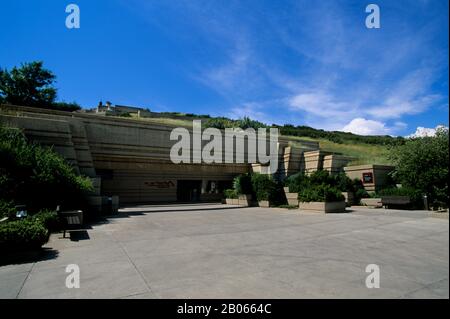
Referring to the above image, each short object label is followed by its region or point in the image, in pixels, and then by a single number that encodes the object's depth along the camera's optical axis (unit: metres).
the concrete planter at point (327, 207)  15.91
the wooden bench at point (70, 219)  9.64
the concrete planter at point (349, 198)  20.25
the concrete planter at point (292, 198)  19.77
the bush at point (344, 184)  20.72
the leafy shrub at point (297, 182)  19.73
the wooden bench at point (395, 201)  16.50
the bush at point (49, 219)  9.55
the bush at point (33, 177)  10.90
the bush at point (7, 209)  8.91
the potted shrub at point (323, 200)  16.03
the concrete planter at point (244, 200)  22.30
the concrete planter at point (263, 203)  20.85
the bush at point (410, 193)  16.59
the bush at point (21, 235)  6.57
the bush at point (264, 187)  21.02
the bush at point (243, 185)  22.89
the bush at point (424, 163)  13.38
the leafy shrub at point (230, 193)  24.16
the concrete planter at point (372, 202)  18.58
